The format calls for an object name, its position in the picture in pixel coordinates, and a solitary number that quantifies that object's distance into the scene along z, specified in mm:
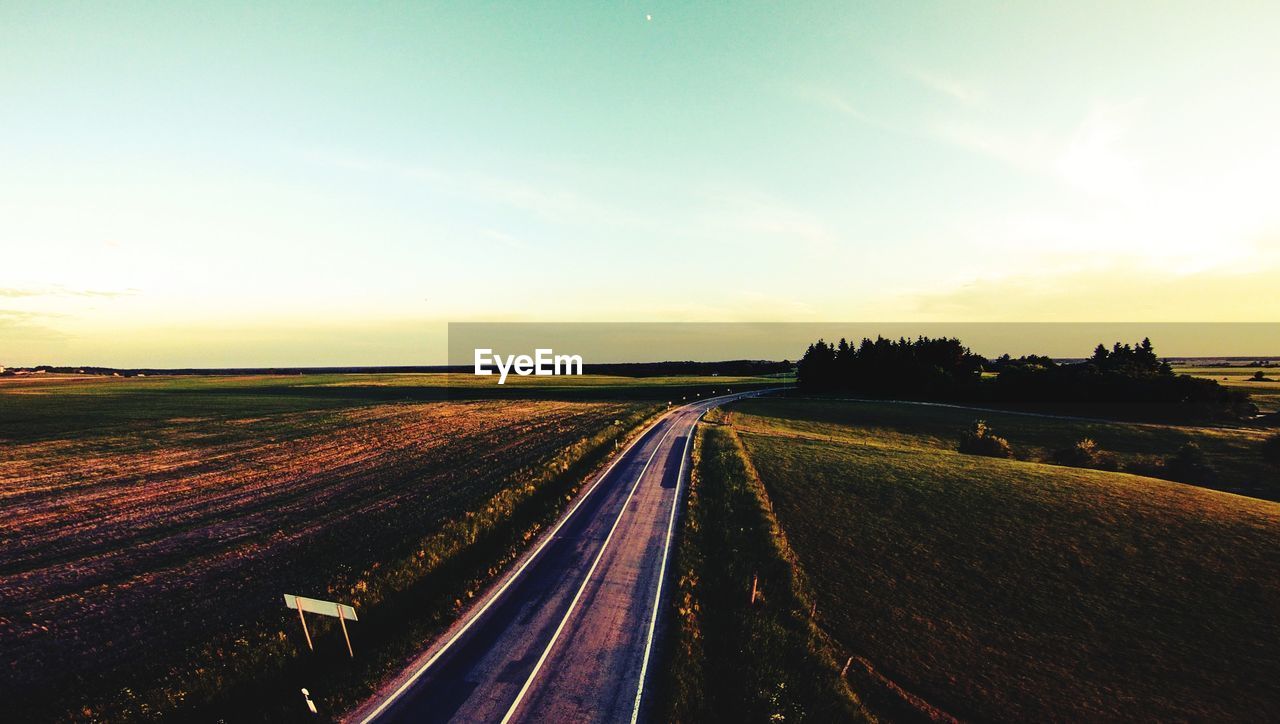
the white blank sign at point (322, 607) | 13406
